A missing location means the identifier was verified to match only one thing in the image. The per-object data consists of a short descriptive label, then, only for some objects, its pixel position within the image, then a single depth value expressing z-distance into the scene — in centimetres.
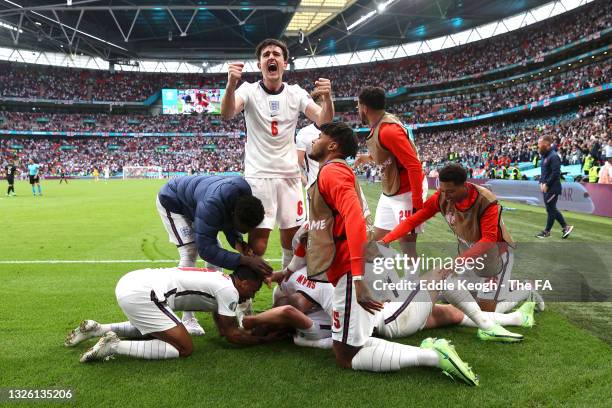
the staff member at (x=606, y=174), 1384
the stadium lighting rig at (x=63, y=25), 3295
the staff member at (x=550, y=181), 916
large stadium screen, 5819
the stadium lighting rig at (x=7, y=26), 3958
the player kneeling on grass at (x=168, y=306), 344
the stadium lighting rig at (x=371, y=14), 3491
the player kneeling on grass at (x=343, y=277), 305
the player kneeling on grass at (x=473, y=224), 383
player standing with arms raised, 434
